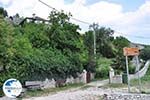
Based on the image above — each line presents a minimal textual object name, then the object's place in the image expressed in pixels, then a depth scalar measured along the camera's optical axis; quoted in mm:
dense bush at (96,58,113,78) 19949
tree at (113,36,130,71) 21528
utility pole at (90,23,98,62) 22374
